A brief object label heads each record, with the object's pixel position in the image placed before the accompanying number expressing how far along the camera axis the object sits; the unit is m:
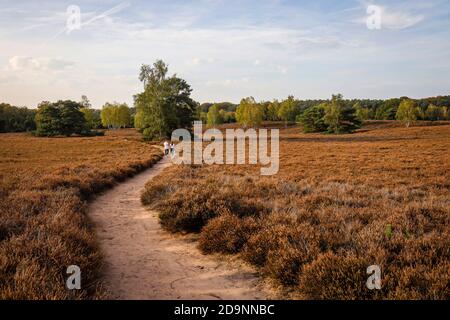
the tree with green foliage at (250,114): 90.25
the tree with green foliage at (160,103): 53.25
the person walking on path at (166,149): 35.16
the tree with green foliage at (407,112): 84.94
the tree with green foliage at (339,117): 79.25
